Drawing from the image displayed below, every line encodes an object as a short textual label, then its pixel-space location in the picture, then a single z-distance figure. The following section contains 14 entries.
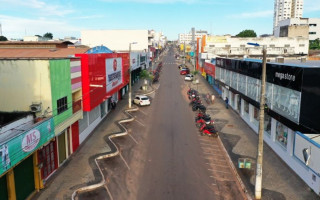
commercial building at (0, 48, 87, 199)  14.06
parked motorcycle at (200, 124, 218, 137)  26.72
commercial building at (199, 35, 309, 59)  71.94
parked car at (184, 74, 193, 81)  69.06
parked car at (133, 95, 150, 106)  40.28
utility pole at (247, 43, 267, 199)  15.46
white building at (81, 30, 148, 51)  90.19
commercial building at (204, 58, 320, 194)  16.31
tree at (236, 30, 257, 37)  138.32
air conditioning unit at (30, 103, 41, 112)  16.95
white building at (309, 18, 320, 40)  120.06
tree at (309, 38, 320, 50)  102.72
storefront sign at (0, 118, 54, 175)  12.34
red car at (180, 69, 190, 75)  83.22
